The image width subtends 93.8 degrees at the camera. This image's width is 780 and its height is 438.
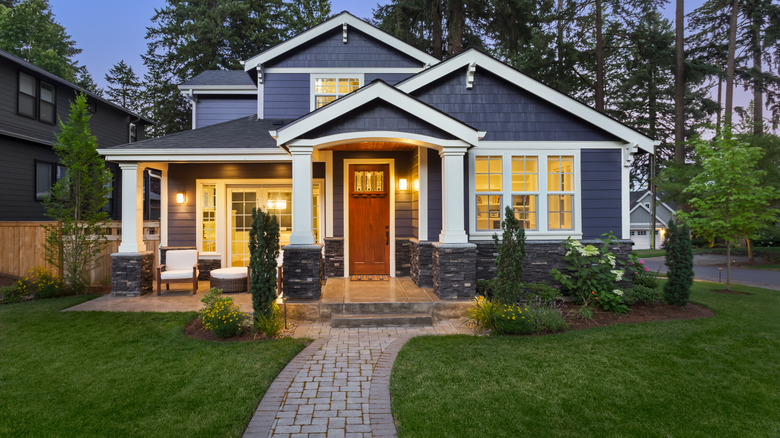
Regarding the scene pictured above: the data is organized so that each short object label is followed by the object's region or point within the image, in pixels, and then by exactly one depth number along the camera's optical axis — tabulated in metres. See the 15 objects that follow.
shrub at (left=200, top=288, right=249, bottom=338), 4.85
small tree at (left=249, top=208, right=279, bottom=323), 4.95
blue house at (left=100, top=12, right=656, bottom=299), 6.22
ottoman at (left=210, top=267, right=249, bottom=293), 7.34
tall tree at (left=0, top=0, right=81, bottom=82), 16.50
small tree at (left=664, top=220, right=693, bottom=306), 6.42
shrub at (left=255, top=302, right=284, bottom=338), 4.97
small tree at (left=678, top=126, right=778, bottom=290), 7.92
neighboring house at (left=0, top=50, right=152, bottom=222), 10.88
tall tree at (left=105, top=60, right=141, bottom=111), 26.88
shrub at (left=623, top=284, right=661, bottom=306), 6.50
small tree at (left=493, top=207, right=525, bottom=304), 5.27
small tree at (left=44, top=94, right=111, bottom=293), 7.47
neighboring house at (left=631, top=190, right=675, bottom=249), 26.72
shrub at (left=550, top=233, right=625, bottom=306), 6.39
